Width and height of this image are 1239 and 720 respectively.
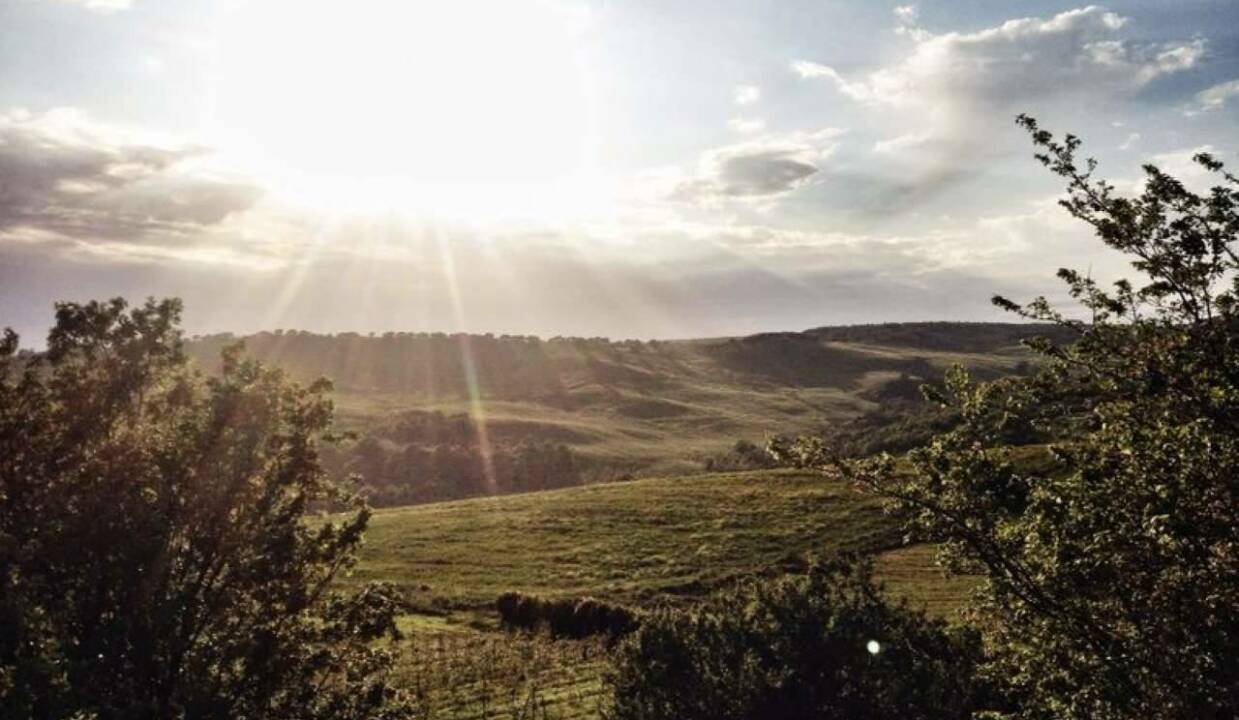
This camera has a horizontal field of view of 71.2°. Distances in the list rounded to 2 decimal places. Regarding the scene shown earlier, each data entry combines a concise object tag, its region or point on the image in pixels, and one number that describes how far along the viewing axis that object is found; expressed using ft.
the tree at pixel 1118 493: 40.93
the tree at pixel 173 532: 52.24
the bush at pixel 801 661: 69.15
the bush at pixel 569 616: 181.47
